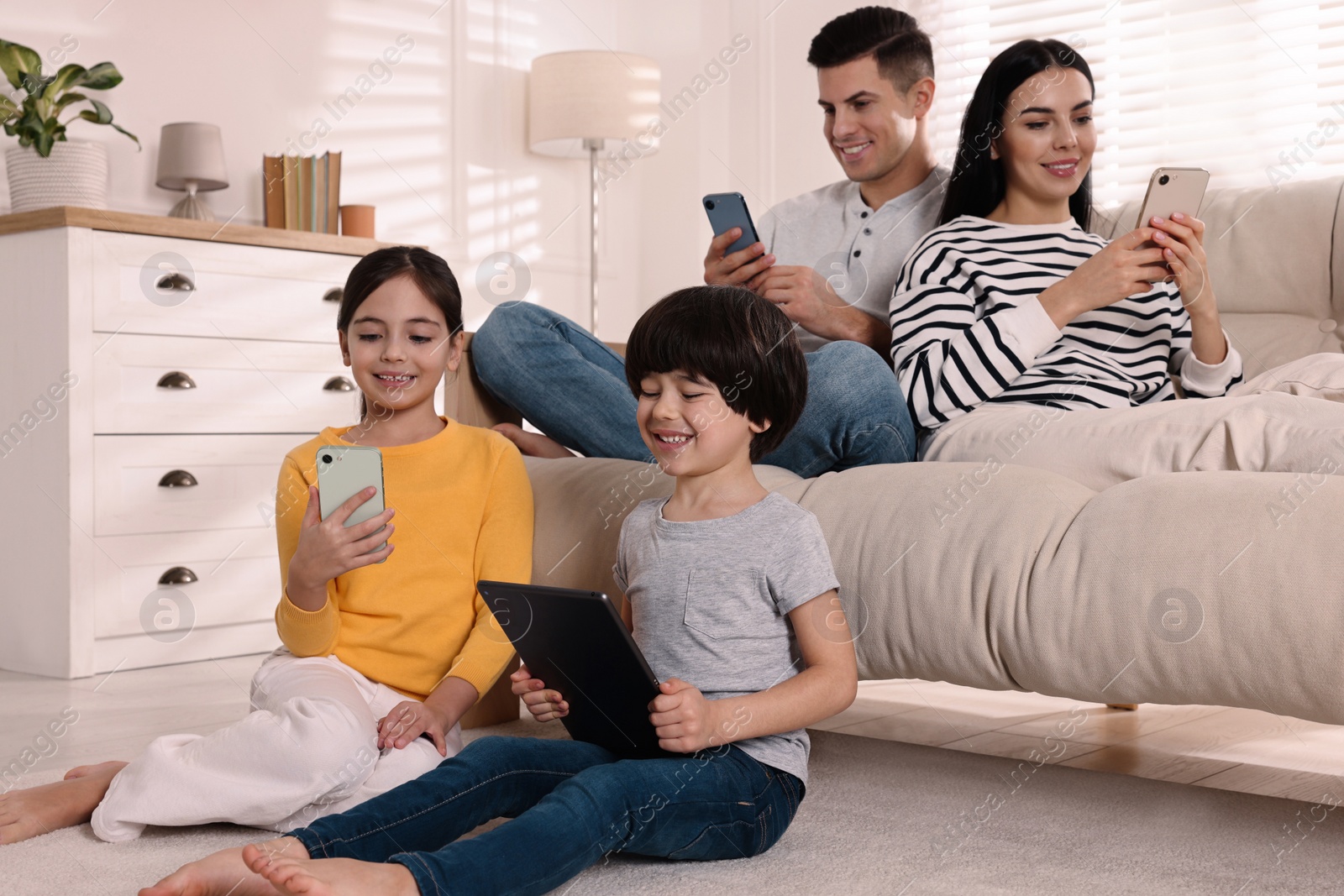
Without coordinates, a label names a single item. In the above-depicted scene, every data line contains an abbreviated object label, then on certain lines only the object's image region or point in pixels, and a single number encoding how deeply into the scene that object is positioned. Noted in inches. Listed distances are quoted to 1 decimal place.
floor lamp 126.8
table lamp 102.6
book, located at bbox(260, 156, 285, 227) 109.3
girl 42.5
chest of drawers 84.9
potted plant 90.5
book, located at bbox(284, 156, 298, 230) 108.6
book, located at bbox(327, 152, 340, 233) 109.3
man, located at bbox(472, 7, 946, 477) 52.2
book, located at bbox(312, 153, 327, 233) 109.0
